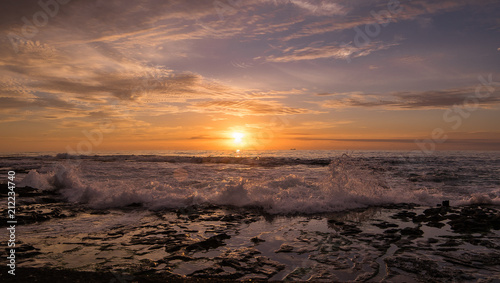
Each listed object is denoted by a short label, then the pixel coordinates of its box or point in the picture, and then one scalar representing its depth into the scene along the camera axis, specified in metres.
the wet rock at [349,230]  7.89
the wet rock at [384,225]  8.65
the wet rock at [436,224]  8.62
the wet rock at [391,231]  7.92
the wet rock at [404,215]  9.91
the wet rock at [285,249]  6.36
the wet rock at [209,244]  6.50
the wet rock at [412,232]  7.71
